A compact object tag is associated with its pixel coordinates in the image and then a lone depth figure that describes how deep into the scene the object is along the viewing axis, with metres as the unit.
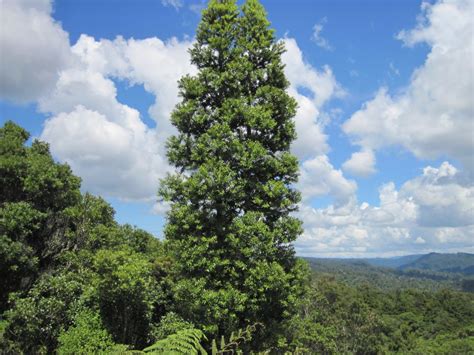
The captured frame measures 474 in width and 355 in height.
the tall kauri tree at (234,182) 10.61
